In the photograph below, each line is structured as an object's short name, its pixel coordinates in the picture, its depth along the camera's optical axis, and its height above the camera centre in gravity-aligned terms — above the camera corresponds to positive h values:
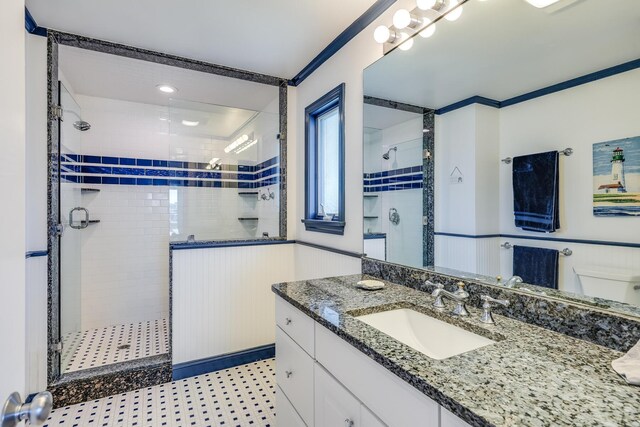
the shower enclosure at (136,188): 2.34 +0.24
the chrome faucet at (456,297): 1.19 -0.32
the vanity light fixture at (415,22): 1.41 +0.92
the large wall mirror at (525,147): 0.92 +0.24
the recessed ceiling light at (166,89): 2.87 +1.15
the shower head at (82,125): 2.80 +0.81
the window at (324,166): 2.21 +0.37
